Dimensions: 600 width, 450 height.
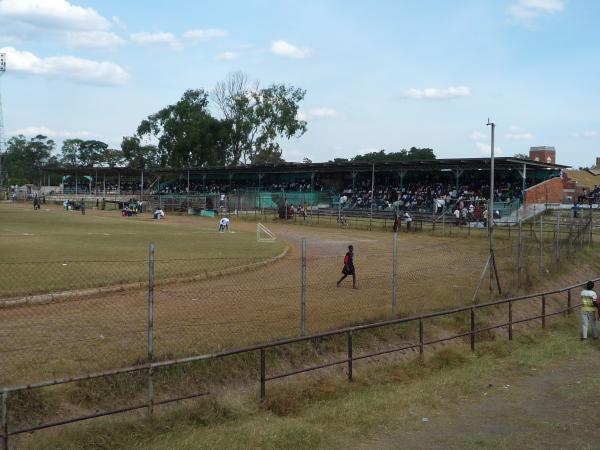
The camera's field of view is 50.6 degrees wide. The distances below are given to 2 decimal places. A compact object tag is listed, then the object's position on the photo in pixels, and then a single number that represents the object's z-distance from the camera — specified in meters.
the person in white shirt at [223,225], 38.03
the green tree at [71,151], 167.38
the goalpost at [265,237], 32.56
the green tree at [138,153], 120.00
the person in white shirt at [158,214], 51.27
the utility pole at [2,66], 81.62
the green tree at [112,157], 156.71
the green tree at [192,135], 92.31
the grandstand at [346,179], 53.41
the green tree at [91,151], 165.25
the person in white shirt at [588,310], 14.89
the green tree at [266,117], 90.81
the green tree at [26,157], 164.38
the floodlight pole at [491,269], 16.44
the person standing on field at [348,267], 17.69
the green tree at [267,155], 95.06
